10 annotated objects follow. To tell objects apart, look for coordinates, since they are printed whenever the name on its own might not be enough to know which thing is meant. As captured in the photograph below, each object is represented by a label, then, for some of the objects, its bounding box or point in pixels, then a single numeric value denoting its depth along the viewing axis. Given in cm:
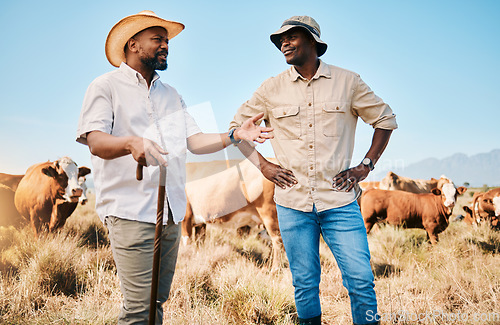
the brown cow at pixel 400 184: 1523
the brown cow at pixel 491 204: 949
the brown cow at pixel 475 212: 1011
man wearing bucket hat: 283
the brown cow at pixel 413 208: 838
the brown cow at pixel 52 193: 835
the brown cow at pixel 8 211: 908
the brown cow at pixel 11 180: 956
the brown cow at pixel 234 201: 736
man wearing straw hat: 237
